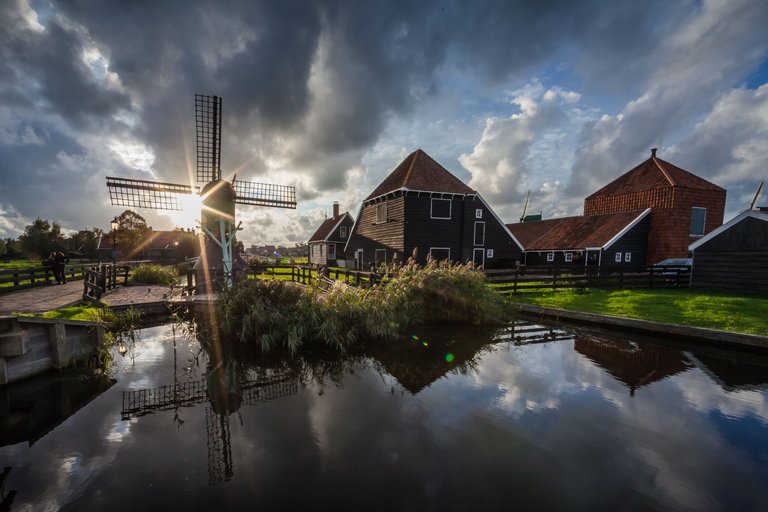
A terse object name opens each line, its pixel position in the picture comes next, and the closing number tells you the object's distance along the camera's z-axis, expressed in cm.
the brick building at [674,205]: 2212
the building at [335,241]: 3597
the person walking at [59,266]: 1611
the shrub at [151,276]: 1858
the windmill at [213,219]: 1402
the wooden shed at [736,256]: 1362
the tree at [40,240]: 4803
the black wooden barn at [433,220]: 1973
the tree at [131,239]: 4869
